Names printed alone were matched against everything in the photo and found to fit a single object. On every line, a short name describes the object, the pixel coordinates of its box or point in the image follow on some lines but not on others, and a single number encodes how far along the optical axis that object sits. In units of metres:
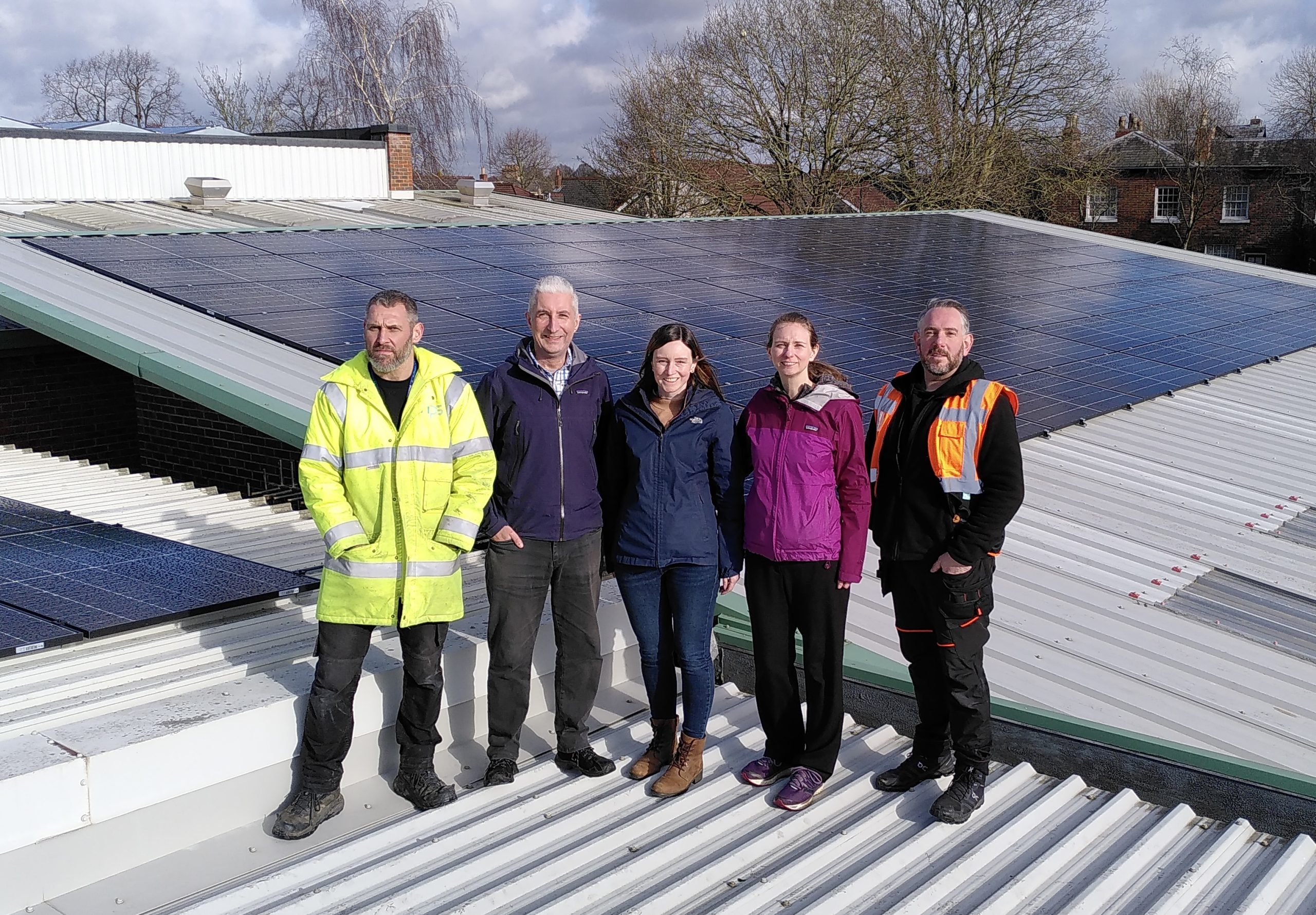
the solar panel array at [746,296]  9.02
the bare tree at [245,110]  54.47
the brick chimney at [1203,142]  51.94
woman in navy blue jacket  4.57
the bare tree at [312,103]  48.16
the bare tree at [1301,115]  52.44
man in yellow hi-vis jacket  4.22
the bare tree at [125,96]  61.97
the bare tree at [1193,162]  51.50
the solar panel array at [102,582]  4.86
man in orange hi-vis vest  4.34
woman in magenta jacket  4.52
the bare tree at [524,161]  63.47
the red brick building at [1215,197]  49.47
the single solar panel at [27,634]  4.58
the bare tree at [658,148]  36.28
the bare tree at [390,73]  46.97
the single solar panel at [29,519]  6.55
